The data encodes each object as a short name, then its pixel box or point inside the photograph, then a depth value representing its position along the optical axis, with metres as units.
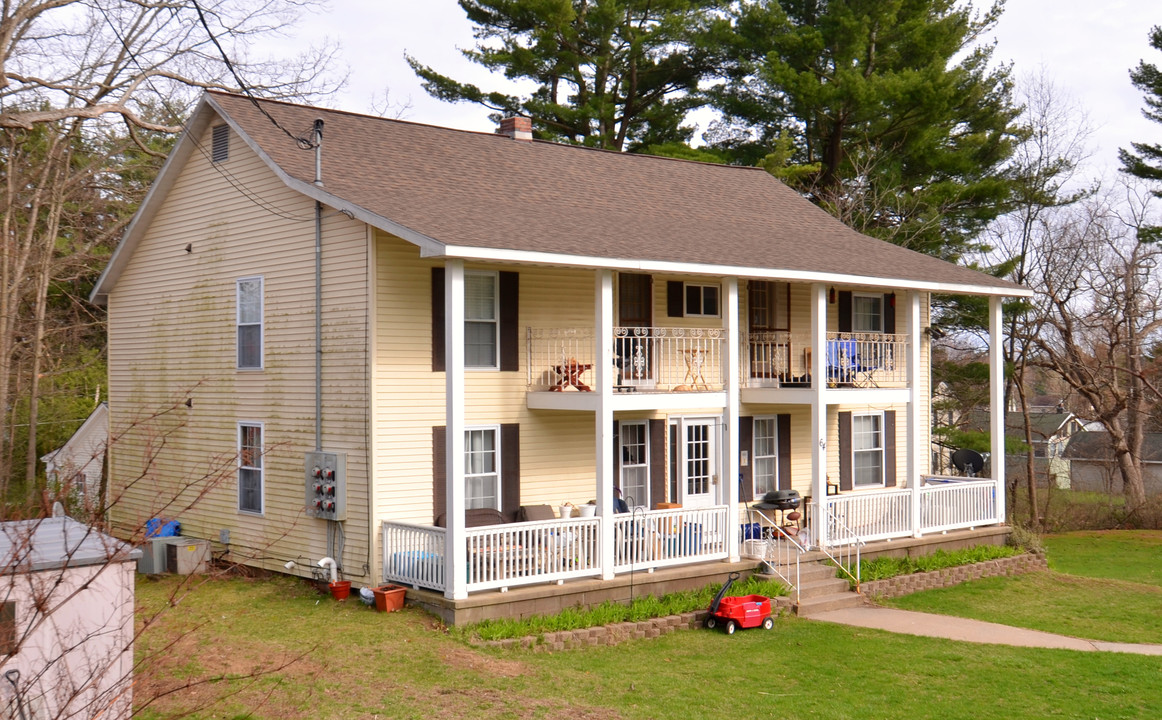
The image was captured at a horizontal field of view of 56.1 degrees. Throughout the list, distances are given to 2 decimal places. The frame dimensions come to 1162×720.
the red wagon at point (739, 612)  15.31
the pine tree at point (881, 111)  32.12
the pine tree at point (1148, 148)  35.25
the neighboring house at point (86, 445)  22.16
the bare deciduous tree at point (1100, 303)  33.09
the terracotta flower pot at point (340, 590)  15.07
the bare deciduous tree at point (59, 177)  23.44
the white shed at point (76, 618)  7.45
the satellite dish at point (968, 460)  23.55
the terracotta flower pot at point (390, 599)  14.30
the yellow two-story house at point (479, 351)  15.35
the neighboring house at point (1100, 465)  45.12
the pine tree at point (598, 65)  34.12
